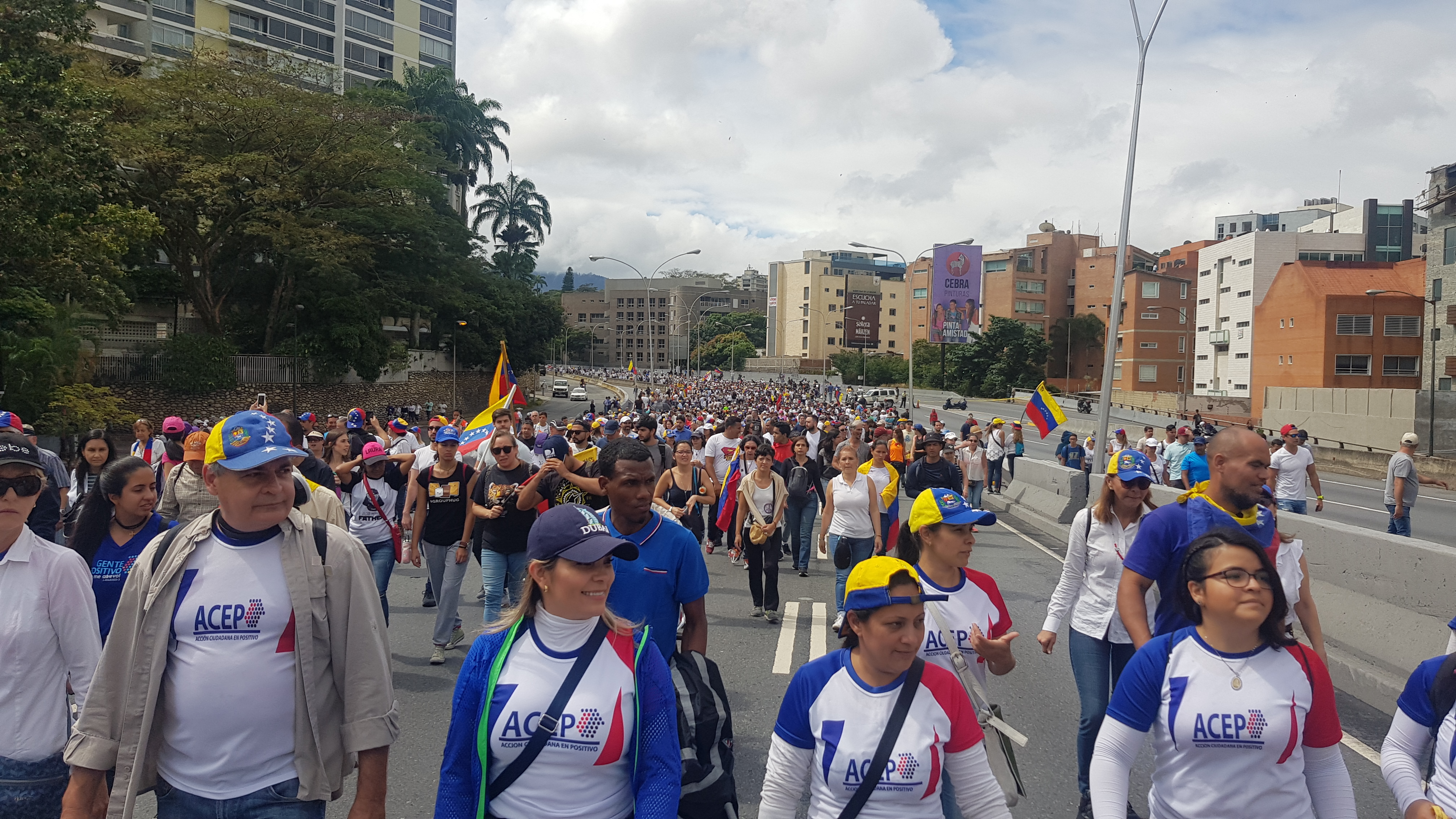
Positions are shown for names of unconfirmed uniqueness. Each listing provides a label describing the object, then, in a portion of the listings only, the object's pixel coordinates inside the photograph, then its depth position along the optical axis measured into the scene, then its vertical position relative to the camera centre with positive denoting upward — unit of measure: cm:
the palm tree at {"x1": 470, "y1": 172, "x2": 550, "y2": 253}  7881 +1171
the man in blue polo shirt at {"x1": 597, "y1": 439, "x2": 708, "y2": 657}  389 -84
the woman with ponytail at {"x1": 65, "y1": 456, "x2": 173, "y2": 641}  454 -85
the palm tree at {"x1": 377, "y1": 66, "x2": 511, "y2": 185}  6150 +1559
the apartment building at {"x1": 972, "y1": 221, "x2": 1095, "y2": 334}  9594 +890
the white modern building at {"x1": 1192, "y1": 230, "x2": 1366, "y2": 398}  7006 +630
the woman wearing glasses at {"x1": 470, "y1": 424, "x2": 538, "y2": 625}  687 -120
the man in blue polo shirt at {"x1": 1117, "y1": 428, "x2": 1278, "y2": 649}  383 -59
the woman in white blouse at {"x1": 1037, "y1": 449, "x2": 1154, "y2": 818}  456 -109
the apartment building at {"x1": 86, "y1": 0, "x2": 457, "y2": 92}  5175 +2022
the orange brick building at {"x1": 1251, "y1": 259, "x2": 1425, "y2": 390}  5609 +285
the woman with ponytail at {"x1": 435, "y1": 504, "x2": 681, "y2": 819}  253 -93
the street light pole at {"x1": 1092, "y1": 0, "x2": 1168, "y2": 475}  1731 +166
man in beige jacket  263 -88
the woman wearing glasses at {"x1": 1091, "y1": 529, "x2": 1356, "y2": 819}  271 -97
